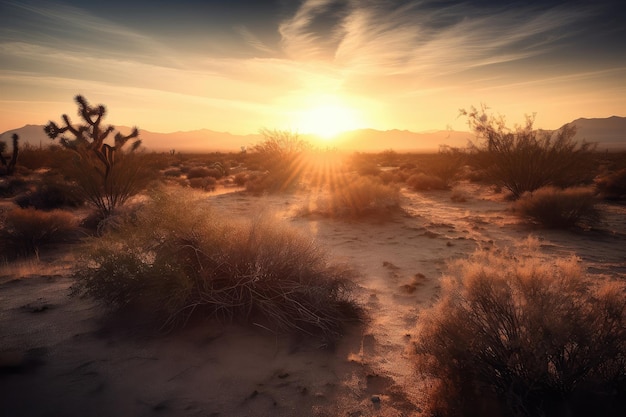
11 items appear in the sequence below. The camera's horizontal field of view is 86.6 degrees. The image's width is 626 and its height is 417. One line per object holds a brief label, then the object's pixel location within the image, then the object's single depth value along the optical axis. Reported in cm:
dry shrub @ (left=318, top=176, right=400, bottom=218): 1113
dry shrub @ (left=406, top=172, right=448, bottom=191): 1759
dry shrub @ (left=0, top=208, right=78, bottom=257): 734
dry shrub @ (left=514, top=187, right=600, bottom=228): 884
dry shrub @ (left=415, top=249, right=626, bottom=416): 216
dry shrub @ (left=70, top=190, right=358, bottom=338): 394
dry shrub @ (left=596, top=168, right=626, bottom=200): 1341
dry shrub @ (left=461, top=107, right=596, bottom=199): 1209
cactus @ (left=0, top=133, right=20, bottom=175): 1920
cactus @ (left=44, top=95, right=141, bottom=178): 1015
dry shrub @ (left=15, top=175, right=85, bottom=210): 1106
